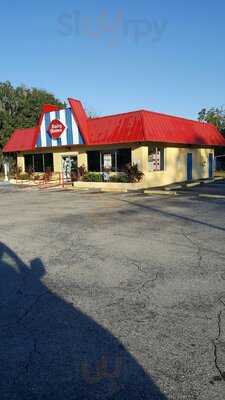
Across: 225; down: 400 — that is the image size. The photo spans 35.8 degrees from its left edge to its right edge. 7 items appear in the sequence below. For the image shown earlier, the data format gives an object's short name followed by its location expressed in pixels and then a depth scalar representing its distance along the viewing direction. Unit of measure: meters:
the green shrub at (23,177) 32.03
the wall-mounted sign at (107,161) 25.61
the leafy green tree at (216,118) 69.31
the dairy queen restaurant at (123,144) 23.67
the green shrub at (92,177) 25.85
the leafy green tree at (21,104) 53.22
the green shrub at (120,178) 23.88
